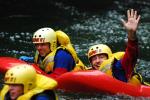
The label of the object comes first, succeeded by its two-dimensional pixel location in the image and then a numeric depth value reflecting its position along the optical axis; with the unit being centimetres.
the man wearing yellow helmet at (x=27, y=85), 1321
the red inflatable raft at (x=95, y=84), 1887
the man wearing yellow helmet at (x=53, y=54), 1962
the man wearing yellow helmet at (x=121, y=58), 1731
